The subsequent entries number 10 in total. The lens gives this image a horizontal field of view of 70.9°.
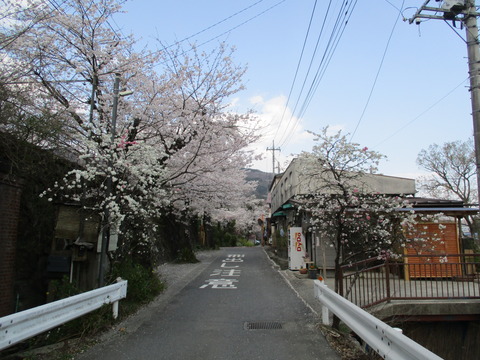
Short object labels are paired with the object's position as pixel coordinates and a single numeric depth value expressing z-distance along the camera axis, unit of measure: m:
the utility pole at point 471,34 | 7.01
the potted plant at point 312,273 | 13.31
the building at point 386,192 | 12.44
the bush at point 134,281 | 8.24
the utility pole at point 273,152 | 48.86
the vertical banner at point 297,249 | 15.20
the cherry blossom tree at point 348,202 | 7.11
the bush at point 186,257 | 19.41
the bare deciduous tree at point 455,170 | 33.22
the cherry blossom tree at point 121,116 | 7.34
